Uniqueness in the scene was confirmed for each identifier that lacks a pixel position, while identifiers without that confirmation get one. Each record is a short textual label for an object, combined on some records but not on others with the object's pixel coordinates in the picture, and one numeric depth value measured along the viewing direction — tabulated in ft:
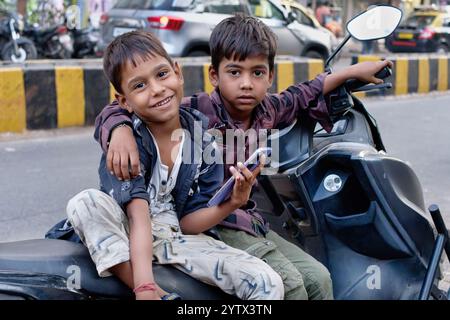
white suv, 34.63
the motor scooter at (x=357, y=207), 7.11
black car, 62.54
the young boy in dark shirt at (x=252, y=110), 6.22
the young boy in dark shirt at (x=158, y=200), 5.56
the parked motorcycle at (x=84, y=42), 45.03
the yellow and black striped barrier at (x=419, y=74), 37.63
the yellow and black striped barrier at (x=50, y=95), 23.24
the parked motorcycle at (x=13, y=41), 39.40
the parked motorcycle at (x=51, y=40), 44.11
